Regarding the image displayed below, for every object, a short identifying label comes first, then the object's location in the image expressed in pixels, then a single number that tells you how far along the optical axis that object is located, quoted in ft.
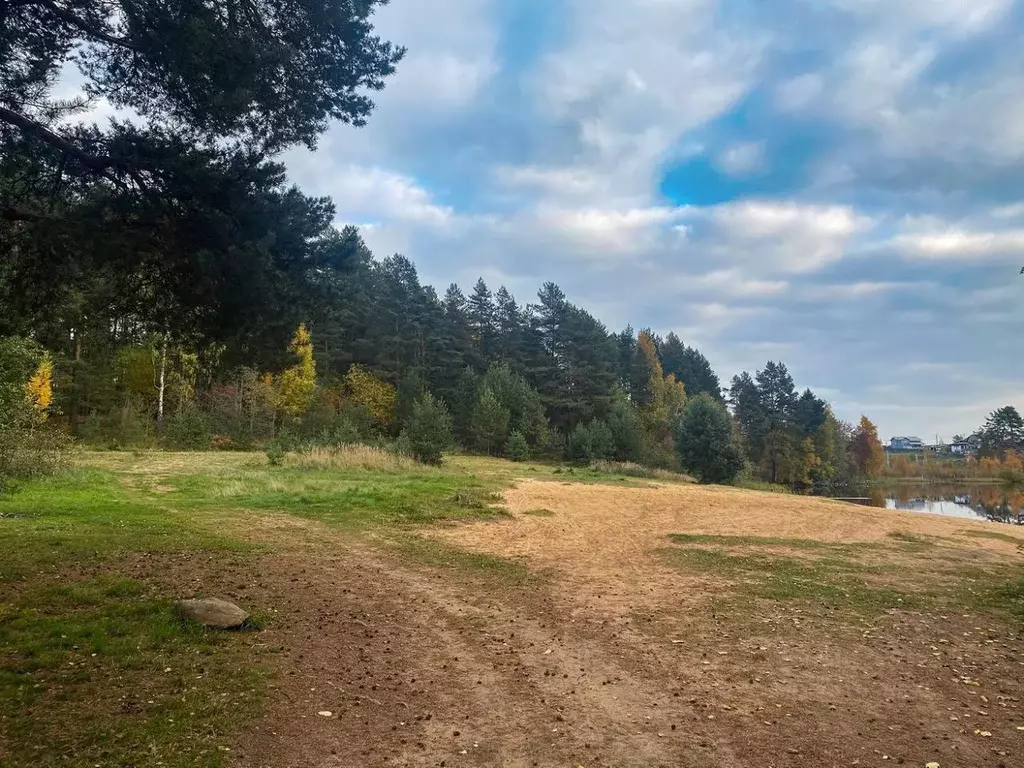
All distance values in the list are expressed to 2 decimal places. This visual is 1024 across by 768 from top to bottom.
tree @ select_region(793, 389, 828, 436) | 214.90
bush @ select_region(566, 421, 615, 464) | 139.23
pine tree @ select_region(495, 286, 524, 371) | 197.16
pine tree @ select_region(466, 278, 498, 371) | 208.33
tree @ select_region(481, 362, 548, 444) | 152.83
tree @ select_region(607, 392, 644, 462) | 148.05
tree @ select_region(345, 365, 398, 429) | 162.20
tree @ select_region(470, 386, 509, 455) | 141.38
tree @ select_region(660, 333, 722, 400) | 273.75
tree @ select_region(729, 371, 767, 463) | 214.69
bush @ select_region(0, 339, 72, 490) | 49.33
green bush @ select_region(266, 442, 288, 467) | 74.95
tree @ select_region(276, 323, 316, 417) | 142.72
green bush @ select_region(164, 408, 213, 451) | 110.73
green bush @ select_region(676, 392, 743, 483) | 132.77
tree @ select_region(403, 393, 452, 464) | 87.81
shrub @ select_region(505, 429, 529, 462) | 133.69
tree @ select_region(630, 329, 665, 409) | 226.99
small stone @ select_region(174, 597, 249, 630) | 18.78
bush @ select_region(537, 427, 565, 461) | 152.87
